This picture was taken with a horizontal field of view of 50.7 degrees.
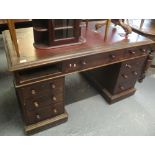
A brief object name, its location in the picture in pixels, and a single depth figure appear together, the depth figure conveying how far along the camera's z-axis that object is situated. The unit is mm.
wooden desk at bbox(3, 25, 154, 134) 1142
